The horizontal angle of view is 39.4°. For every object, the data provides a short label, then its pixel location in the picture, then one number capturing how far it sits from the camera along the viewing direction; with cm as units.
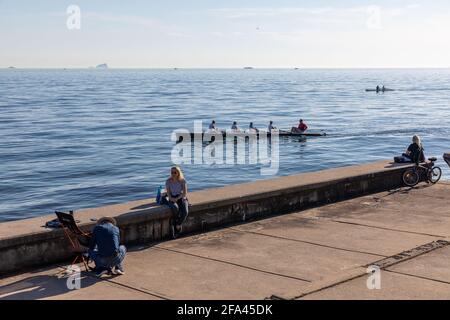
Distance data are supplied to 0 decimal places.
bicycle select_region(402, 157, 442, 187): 1672
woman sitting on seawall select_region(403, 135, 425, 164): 1733
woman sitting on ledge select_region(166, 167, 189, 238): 1145
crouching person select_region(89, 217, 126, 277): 926
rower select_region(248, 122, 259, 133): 5140
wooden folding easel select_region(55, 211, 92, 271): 964
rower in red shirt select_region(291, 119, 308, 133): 5503
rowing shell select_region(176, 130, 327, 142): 5150
